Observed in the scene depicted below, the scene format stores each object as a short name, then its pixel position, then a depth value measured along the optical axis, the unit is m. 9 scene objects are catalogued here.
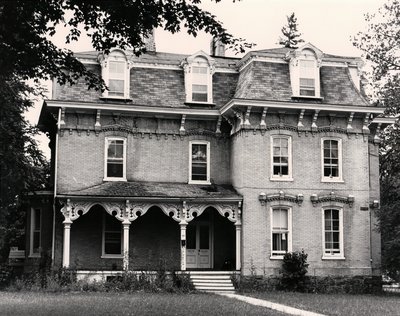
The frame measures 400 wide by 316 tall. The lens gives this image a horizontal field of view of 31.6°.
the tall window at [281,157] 28.45
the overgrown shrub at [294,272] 26.91
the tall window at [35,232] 29.69
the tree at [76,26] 13.89
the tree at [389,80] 32.84
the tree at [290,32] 63.62
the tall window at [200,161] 29.56
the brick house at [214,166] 27.81
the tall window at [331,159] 28.91
